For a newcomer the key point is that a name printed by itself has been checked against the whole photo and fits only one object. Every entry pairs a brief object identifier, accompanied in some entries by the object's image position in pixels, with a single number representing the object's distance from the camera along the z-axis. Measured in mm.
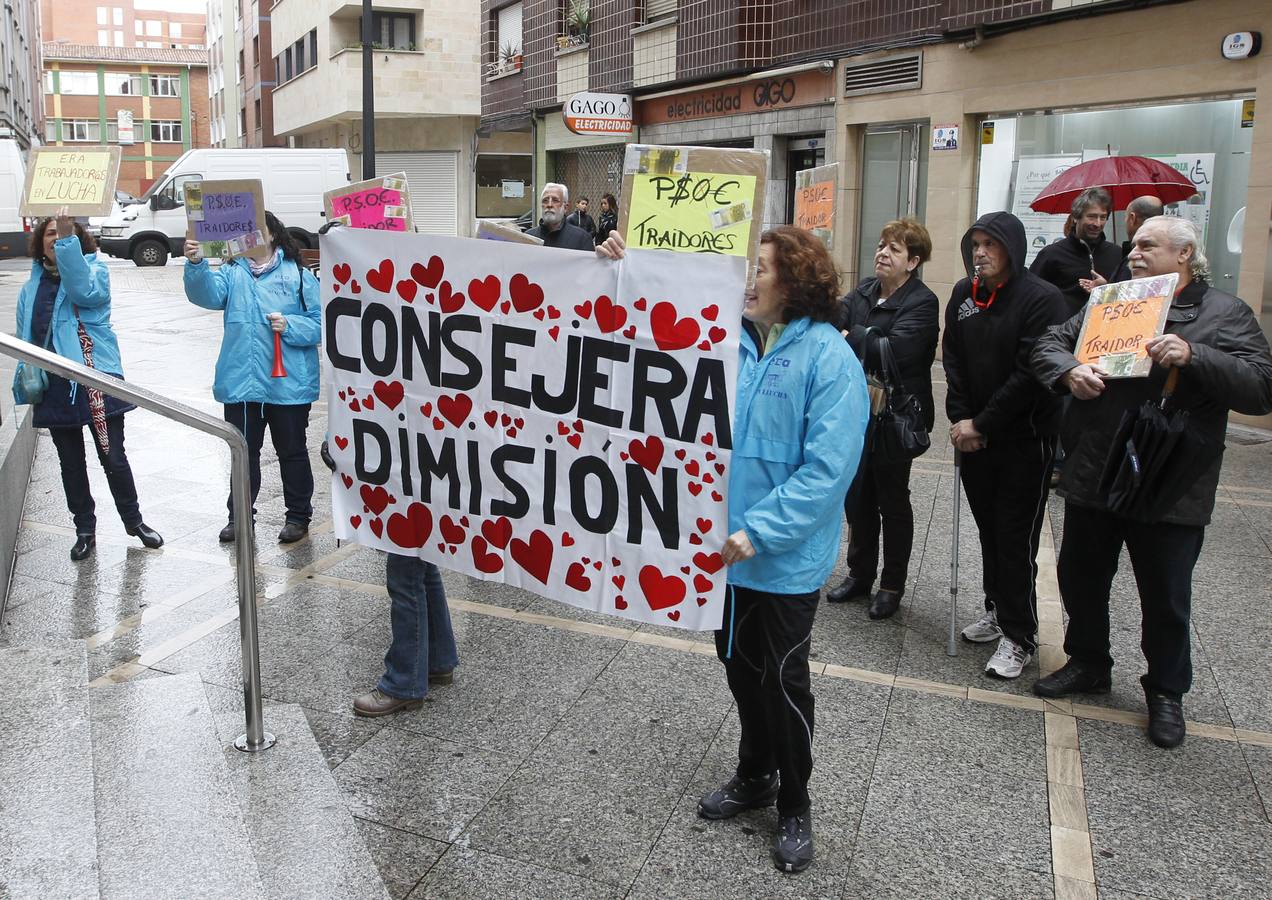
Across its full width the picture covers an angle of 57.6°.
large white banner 3498
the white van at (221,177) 28250
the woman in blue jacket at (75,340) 6363
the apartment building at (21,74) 40394
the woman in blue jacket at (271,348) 6535
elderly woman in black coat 5305
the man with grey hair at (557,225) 8594
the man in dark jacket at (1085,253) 7418
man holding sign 4008
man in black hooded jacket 4672
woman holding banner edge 3271
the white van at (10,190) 27812
